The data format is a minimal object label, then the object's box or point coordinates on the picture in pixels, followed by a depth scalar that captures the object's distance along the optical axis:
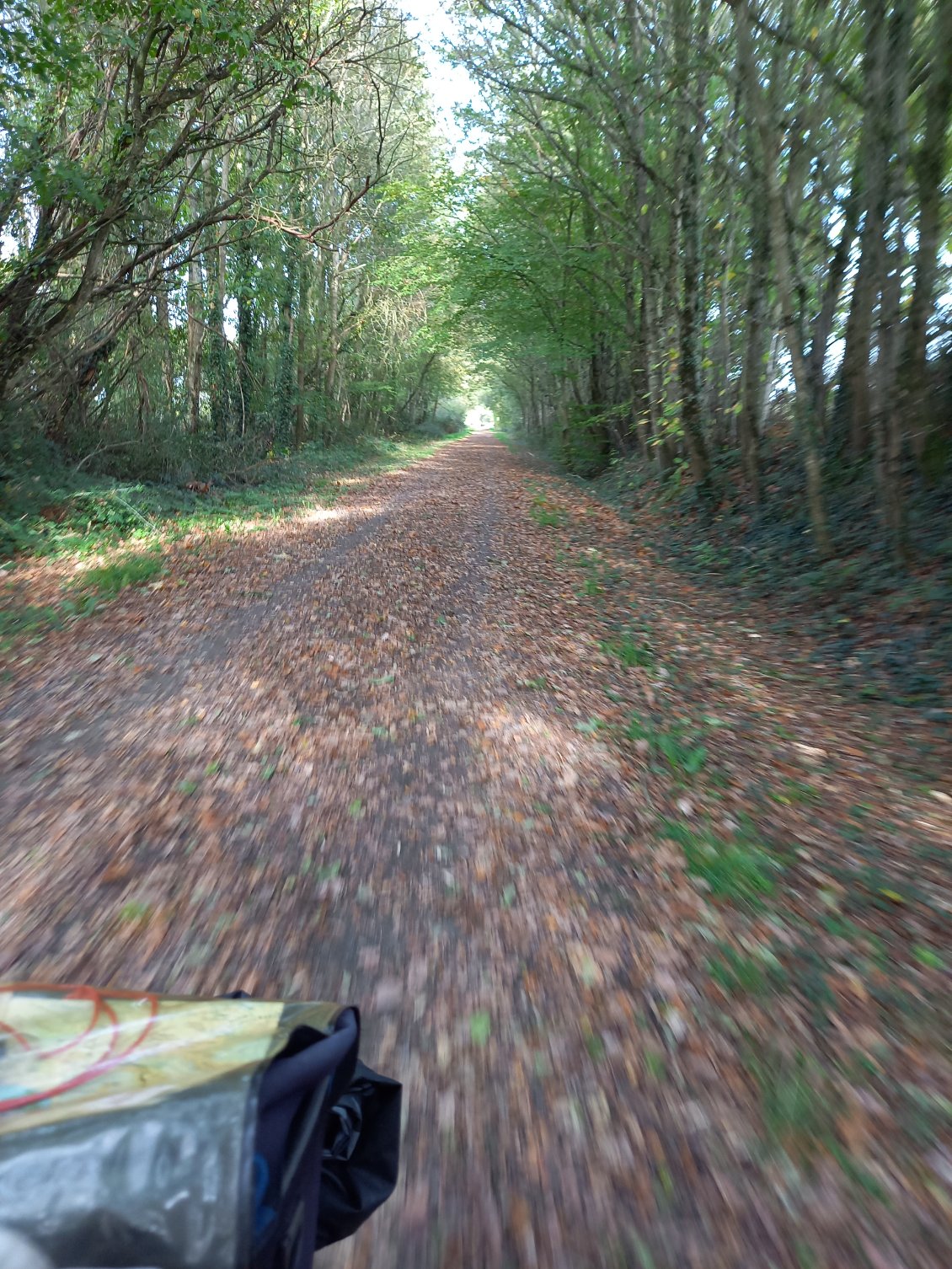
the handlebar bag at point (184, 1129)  1.17
